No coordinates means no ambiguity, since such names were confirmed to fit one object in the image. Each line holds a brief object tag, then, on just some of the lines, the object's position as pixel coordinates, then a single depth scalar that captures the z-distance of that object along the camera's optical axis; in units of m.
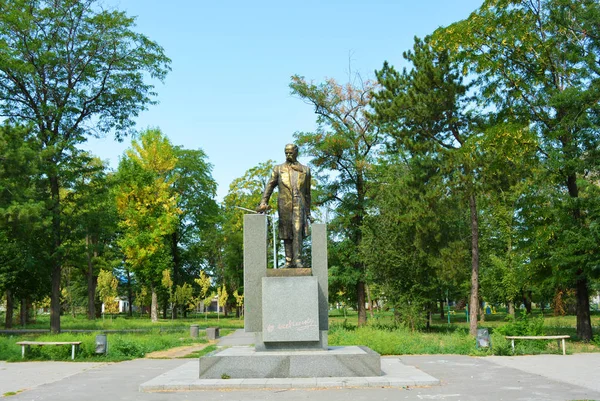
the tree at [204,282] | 40.47
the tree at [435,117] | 24.30
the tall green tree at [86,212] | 26.52
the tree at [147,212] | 38.94
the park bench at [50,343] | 15.33
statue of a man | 11.91
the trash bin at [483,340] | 15.71
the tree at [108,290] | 34.78
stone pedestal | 10.12
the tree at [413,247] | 25.58
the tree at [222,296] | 44.75
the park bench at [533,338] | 15.27
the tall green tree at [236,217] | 46.97
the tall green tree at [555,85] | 19.33
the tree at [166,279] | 38.42
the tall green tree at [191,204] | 47.81
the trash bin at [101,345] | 15.70
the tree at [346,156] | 30.95
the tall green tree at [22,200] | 20.80
